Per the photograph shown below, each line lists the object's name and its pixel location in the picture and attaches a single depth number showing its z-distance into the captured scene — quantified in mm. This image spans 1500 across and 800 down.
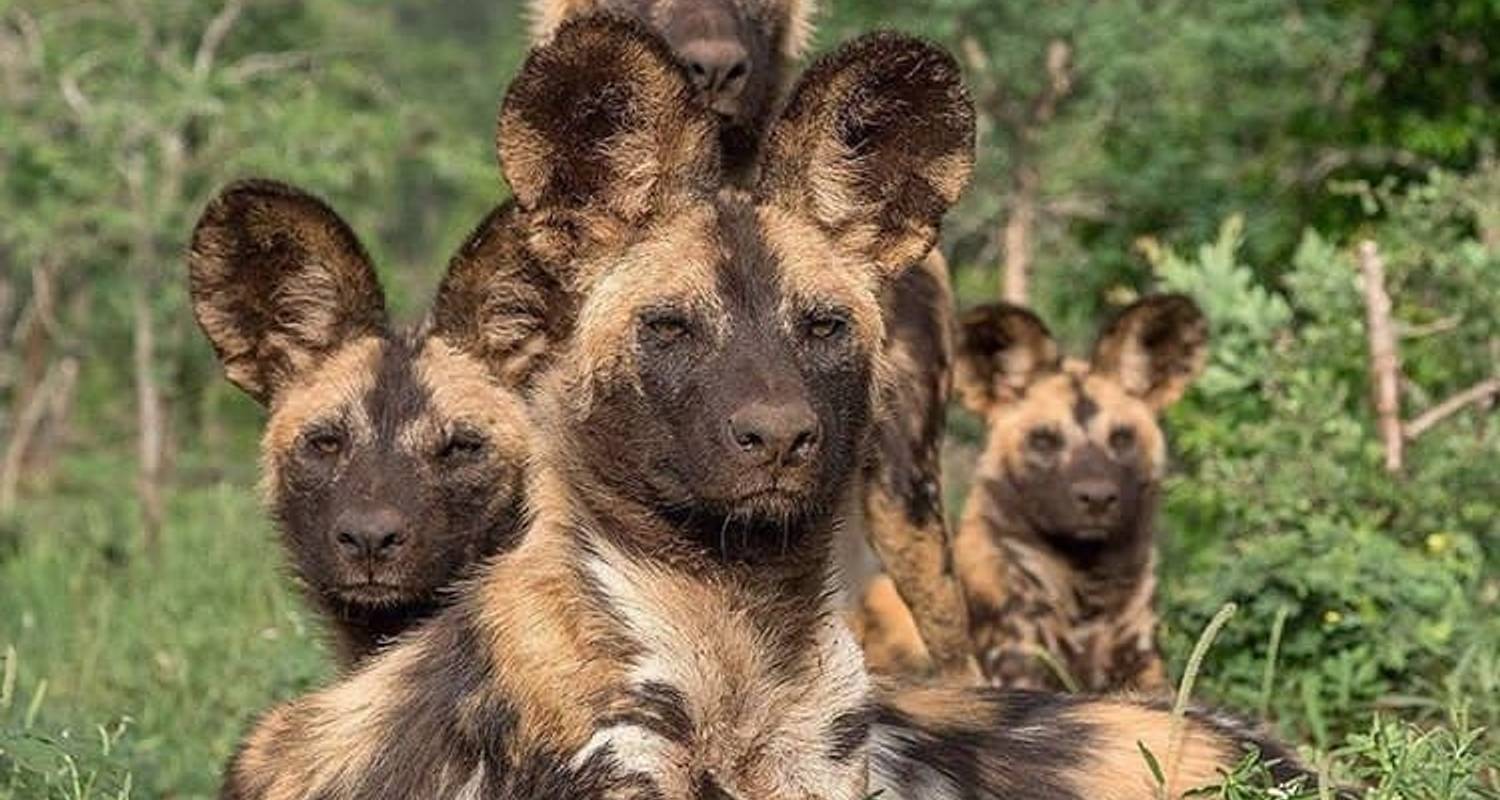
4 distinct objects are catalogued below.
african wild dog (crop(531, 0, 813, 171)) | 5594
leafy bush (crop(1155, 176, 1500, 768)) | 6848
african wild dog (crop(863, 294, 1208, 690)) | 7527
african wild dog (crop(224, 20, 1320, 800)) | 3820
